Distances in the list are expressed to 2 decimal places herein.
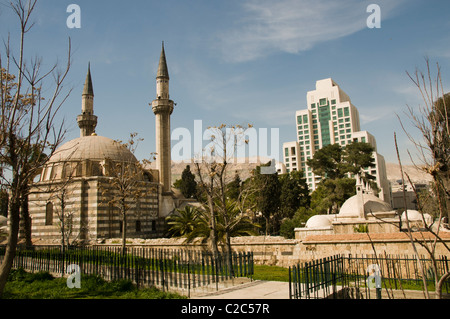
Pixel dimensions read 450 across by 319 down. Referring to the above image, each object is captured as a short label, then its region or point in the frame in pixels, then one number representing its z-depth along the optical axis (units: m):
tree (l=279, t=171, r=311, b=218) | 39.34
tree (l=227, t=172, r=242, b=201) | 42.09
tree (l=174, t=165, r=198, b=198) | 52.53
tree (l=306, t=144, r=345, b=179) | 43.94
